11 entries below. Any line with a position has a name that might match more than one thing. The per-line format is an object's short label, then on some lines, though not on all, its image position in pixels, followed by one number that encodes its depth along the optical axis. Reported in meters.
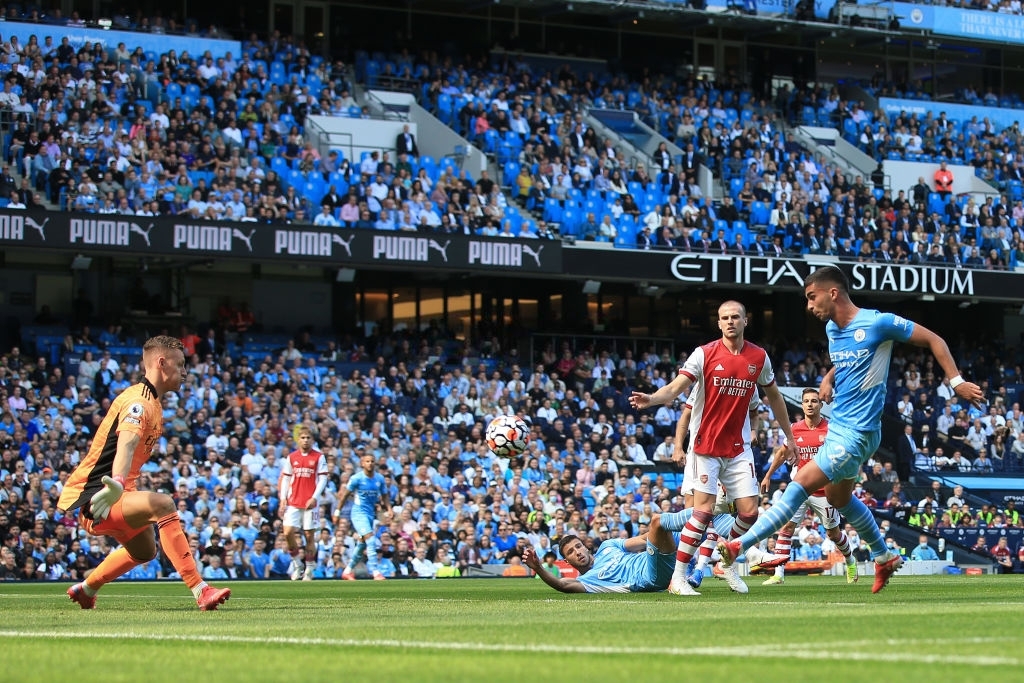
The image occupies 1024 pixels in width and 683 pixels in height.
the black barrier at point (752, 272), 36.22
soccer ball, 19.03
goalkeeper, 10.93
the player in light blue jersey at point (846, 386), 11.50
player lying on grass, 13.44
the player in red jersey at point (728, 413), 13.65
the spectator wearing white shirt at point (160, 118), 33.91
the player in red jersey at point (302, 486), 23.08
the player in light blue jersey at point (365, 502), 23.28
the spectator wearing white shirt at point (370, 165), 35.44
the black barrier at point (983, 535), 29.16
